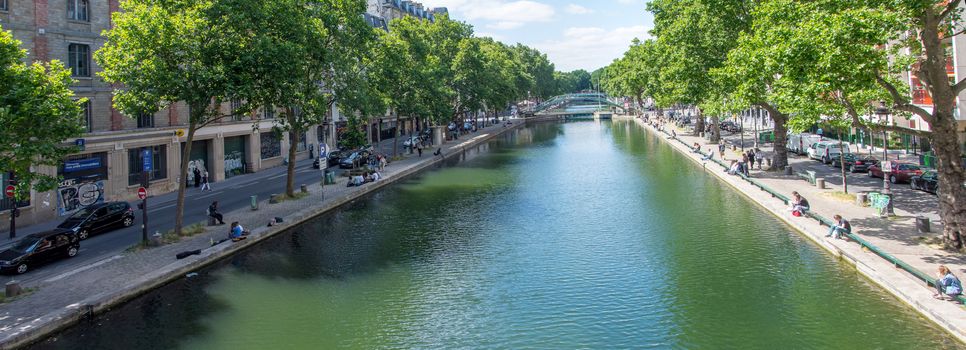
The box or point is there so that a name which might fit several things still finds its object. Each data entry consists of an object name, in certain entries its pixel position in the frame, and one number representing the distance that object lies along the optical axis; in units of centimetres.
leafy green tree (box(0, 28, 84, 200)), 2155
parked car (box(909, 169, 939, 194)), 3644
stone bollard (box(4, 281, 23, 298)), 2170
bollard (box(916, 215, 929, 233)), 2595
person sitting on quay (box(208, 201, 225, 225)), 3362
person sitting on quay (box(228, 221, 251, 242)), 2981
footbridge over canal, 18575
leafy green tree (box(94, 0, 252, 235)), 2772
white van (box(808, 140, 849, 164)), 5231
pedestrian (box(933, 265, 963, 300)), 1841
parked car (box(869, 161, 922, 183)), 3991
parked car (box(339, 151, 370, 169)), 6262
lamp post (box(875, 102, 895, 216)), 3481
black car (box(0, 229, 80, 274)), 2486
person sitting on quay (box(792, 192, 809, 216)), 3191
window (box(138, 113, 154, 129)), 4550
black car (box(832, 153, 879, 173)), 4612
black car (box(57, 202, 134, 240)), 3137
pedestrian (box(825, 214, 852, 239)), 2645
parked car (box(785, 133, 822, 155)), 5962
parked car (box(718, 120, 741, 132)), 9431
